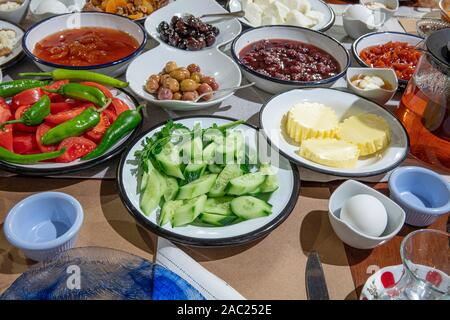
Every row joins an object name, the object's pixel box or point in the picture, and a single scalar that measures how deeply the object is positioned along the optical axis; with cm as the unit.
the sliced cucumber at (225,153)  59
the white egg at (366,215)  53
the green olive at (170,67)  74
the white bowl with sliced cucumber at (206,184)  54
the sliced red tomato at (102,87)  68
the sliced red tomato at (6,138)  60
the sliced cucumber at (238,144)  61
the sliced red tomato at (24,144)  61
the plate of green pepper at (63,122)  59
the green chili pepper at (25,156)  58
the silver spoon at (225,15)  89
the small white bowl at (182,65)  70
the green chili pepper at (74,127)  60
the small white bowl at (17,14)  86
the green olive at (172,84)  71
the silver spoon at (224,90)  71
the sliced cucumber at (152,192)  55
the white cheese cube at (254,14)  90
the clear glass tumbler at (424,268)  46
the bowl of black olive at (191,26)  82
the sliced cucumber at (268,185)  57
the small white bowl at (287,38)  73
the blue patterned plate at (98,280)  45
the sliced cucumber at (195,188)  56
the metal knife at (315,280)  51
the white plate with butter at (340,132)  61
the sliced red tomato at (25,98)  65
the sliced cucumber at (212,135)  62
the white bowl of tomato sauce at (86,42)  76
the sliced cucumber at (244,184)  56
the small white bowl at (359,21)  89
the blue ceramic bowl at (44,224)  50
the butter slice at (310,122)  65
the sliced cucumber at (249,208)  55
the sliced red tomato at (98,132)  63
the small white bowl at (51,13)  87
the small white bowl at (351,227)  53
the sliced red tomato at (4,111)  62
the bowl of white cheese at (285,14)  90
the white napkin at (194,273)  50
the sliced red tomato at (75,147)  60
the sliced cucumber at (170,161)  58
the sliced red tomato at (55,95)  67
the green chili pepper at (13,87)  67
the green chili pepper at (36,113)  61
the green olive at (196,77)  73
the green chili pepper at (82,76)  70
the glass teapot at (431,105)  61
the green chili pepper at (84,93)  66
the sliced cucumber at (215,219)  54
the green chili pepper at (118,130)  61
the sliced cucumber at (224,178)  57
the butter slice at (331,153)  61
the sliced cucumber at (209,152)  59
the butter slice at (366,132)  64
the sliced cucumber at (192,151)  59
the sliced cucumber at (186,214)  54
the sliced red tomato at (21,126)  62
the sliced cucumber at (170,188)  56
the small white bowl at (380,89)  72
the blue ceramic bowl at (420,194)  56
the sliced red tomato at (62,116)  63
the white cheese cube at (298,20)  89
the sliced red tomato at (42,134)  60
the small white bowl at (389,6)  92
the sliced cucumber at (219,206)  55
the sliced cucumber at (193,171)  58
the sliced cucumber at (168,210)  54
